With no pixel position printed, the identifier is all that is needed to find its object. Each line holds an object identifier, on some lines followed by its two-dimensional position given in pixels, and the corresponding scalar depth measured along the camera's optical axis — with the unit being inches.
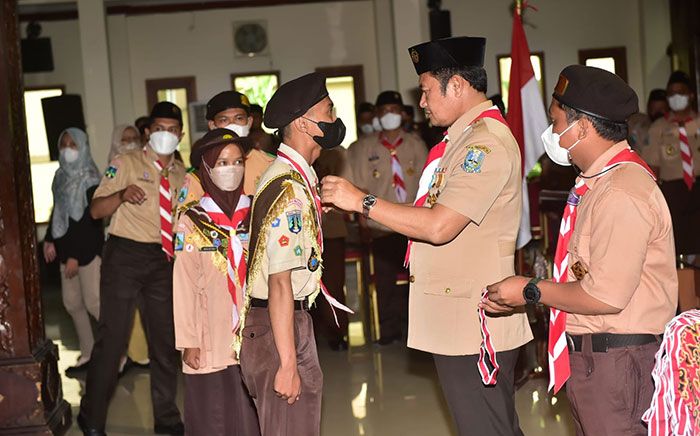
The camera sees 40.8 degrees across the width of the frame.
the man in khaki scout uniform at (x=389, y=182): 265.4
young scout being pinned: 105.7
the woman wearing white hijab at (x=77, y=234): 245.0
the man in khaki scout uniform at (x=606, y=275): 91.2
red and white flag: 204.5
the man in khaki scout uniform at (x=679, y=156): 300.5
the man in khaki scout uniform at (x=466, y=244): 107.0
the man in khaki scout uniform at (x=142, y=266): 180.2
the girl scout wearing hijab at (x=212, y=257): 140.4
